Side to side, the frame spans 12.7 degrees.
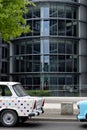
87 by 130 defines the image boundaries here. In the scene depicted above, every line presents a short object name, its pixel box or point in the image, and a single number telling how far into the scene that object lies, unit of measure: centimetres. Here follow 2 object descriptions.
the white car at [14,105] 1550
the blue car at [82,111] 1571
